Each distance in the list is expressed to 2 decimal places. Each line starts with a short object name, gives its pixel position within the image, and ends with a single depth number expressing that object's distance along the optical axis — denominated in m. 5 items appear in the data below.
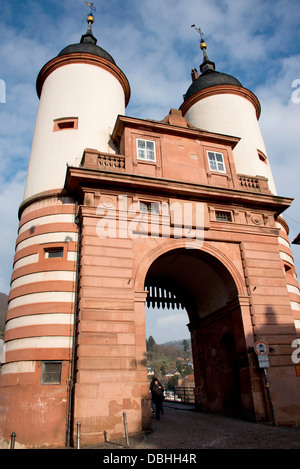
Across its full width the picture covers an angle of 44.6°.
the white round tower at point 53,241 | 12.59
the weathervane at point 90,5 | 28.36
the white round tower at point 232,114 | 22.45
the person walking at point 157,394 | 16.30
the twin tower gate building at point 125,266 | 12.53
